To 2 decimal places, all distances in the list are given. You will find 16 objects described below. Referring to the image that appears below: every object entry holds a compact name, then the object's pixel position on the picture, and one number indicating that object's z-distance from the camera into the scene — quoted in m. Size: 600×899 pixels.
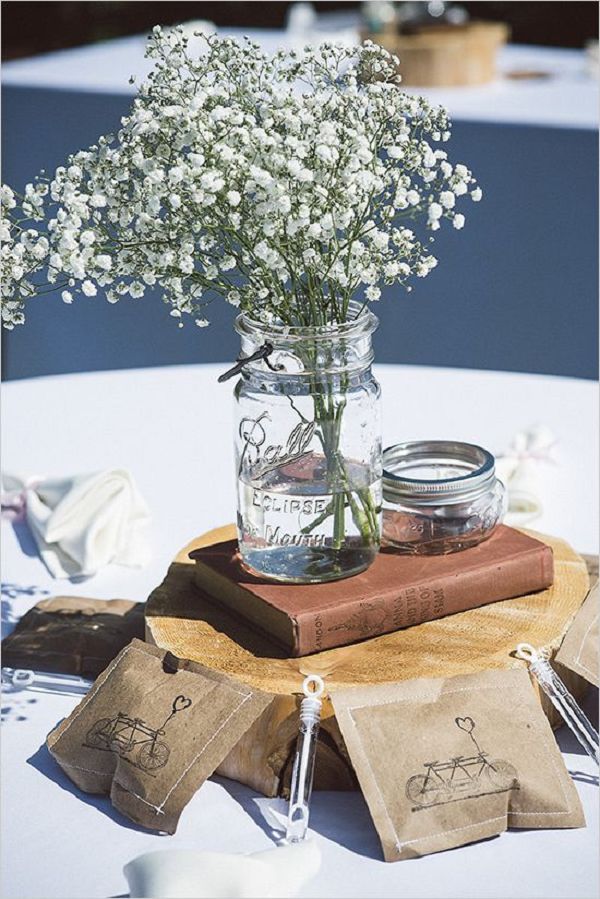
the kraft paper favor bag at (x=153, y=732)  1.29
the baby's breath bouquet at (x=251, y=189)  1.28
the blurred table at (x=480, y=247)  3.49
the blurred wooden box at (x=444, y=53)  3.65
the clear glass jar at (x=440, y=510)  1.44
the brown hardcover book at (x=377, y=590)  1.37
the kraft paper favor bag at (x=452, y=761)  1.26
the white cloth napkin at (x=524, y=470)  1.67
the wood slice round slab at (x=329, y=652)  1.32
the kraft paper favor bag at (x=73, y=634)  1.45
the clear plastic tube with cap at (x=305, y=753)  1.29
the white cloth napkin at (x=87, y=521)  1.62
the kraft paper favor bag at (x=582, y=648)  1.37
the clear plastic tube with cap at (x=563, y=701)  1.35
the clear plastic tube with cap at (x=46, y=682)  1.44
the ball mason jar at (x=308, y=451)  1.37
